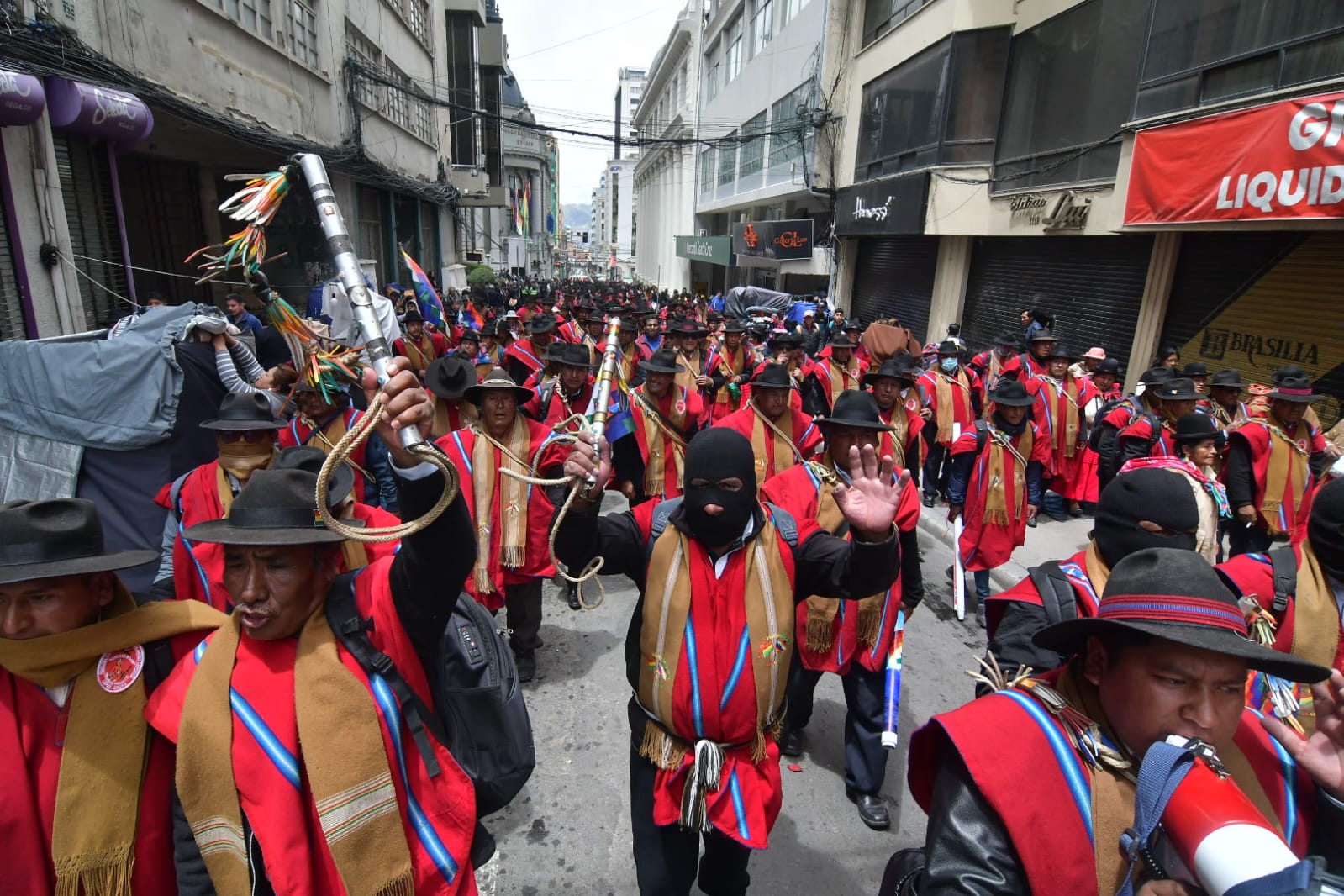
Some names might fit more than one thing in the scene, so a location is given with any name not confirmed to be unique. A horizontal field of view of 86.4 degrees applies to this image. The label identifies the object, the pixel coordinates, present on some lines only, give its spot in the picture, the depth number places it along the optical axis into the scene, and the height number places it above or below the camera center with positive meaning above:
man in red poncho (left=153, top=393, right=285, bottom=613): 3.02 -1.12
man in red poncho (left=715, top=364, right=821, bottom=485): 5.23 -1.13
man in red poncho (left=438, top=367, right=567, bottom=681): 4.55 -1.55
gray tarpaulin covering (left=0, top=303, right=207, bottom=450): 4.68 -0.96
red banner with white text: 6.76 +1.26
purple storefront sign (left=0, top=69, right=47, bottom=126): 5.46 +1.07
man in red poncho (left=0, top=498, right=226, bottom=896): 1.75 -1.19
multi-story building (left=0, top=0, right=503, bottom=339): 6.57 +1.54
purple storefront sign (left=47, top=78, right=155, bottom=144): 6.53 +1.22
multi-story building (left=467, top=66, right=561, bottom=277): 51.16 +4.77
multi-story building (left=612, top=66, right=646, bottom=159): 142.50 +34.42
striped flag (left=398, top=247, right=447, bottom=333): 6.39 -0.53
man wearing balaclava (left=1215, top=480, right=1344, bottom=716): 2.51 -1.06
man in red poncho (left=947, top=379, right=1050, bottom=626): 5.31 -1.58
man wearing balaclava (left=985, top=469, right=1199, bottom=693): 2.37 -1.00
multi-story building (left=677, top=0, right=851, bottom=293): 20.62 +4.39
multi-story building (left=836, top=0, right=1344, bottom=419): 7.55 +1.49
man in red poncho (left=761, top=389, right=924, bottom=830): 3.67 -1.84
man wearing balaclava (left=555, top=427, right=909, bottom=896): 2.52 -1.29
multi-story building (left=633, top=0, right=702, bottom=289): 44.38 +8.15
